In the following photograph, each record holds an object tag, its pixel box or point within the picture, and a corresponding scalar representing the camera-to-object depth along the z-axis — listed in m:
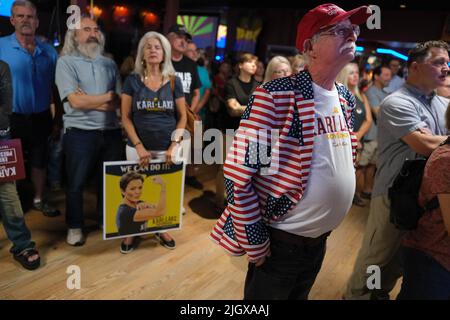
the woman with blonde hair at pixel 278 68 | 2.55
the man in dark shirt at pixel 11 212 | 2.03
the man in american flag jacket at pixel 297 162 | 1.14
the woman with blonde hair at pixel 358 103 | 3.16
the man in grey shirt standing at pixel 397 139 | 1.76
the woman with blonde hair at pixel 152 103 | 2.37
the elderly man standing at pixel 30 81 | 2.42
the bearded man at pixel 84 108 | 2.36
